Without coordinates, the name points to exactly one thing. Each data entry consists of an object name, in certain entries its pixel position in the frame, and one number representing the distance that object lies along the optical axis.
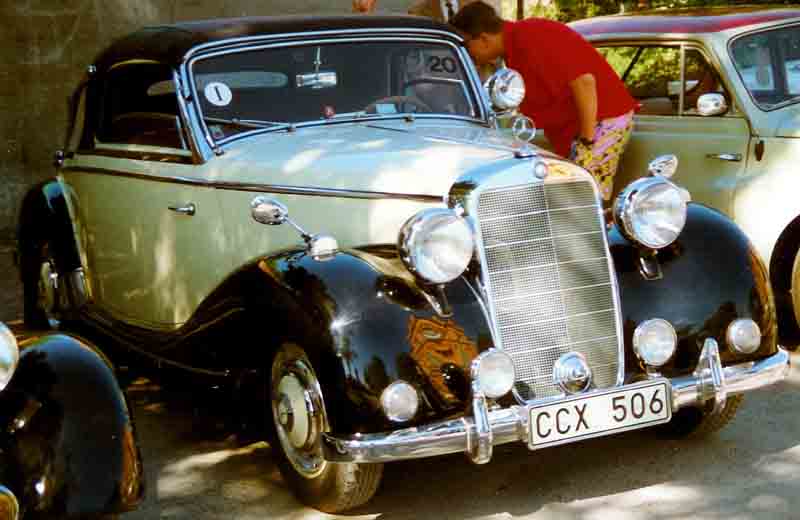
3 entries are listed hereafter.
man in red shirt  6.26
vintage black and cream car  4.07
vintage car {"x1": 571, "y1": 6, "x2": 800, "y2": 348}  6.20
